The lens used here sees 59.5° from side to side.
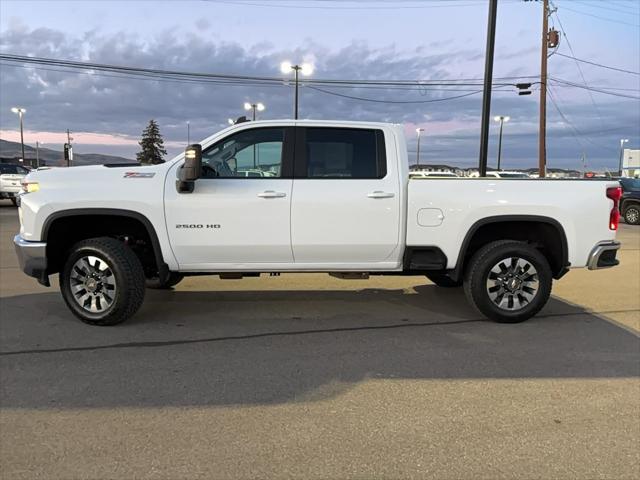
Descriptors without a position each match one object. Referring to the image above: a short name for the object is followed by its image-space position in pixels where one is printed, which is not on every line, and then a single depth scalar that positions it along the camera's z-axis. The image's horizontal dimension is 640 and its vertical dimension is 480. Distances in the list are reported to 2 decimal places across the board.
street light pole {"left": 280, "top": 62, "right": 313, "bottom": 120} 30.05
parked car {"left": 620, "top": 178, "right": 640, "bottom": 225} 20.28
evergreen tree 81.72
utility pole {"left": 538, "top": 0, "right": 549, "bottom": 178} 28.83
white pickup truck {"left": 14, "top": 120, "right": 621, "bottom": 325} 5.53
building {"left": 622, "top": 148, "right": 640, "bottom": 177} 65.36
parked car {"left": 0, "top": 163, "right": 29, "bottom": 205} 21.94
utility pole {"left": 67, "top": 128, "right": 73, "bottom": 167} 41.79
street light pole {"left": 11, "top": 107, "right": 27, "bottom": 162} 62.81
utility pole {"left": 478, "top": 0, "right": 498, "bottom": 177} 12.93
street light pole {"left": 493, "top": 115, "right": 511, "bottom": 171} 55.85
